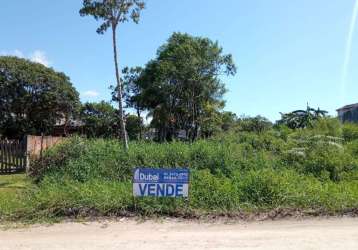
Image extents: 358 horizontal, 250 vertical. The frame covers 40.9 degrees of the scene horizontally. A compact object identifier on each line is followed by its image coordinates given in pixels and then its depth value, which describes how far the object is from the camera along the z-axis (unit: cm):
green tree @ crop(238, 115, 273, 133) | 4804
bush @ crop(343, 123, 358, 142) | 2024
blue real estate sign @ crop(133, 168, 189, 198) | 978
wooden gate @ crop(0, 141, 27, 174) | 2073
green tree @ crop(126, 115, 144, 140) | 5883
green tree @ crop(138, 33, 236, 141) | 4397
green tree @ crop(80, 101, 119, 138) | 6381
